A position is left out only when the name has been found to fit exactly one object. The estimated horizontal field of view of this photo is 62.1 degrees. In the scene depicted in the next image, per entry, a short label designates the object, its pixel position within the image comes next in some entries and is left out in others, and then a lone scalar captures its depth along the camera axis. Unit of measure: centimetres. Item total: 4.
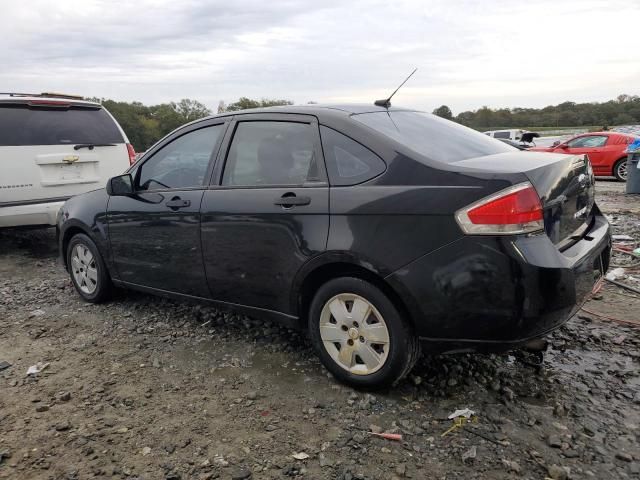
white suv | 608
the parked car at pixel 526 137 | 1313
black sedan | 260
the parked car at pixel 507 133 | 2872
